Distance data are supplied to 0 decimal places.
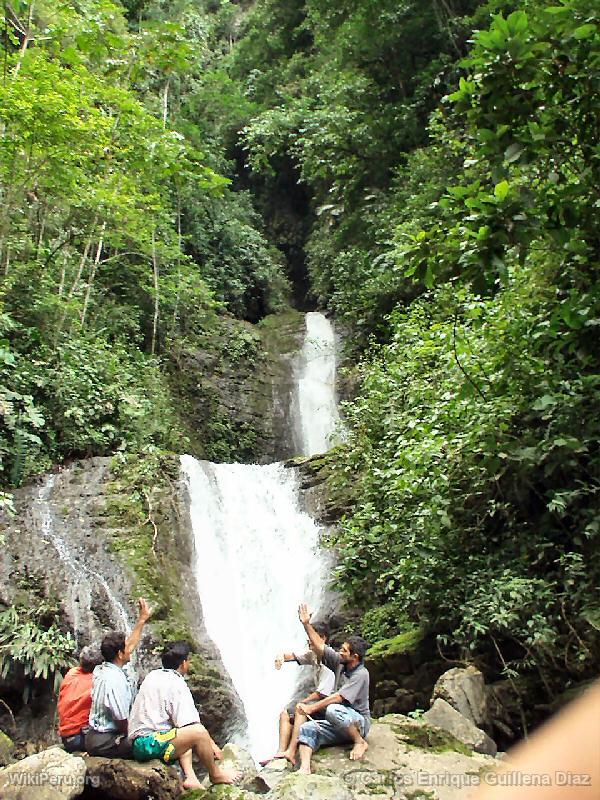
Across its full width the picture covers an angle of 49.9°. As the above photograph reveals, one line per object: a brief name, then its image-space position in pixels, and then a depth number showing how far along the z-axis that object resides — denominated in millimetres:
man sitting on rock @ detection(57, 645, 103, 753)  4664
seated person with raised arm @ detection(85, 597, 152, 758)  4598
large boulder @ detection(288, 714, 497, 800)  4137
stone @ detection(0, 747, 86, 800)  3818
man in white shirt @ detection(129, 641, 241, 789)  4414
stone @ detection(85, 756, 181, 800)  4152
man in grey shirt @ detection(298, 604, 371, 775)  4691
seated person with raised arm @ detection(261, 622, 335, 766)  4953
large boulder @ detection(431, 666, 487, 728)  5652
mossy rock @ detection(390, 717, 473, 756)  4723
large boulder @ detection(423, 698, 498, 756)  5195
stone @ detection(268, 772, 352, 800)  3732
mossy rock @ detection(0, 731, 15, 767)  5508
